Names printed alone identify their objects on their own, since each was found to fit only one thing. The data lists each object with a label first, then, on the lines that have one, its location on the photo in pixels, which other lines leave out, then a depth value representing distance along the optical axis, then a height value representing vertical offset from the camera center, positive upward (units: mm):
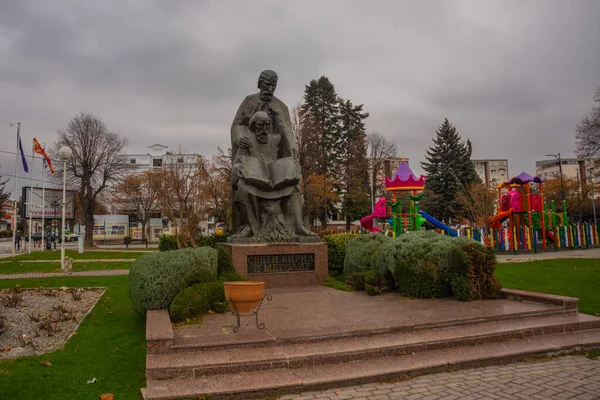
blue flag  26594 +5023
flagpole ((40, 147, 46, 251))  31398 +2844
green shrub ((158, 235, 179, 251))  13430 -269
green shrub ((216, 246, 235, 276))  8438 -581
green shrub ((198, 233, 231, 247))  12322 -166
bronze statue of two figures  9688 +1326
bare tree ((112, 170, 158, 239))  45062 +4650
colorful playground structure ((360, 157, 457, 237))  25547 +1566
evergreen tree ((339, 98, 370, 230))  43344 +6702
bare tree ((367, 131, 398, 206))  46388 +8096
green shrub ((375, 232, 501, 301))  7422 -714
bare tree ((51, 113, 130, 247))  37156 +6558
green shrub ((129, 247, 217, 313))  6531 -642
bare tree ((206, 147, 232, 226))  30844 +3369
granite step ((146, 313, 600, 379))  4332 -1327
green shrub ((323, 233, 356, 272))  11555 -580
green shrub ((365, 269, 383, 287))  8547 -968
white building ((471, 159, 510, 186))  102812 +14047
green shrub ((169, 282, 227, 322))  6047 -984
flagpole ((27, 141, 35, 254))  31406 +2632
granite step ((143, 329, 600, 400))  4039 -1475
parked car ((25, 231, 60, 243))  41475 +67
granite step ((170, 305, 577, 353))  4629 -1194
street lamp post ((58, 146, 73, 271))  16448 +3163
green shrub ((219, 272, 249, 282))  7730 -805
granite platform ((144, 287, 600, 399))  4256 -1321
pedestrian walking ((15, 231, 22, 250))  39728 -190
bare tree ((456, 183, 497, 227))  36688 +2094
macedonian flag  25589 +5362
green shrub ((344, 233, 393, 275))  9695 -493
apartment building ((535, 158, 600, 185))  98438 +13624
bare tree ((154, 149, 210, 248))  26400 +3093
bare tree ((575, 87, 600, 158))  30375 +6223
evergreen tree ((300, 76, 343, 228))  36203 +8943
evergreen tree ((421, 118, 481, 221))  42531 +5286
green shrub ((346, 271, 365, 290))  8836 -1046
